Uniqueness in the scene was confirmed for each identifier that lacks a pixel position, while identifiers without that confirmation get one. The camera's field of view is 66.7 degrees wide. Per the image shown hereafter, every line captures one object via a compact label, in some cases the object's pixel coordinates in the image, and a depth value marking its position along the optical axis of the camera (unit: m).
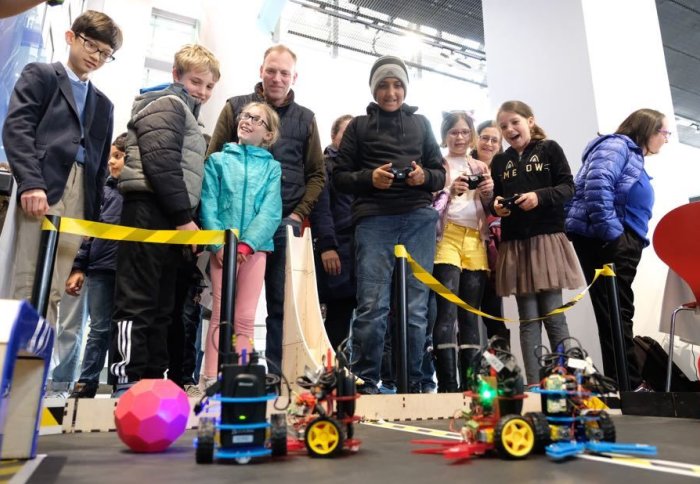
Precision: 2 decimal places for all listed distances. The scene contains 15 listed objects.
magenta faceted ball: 1.18
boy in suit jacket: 1.79
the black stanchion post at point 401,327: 2.02
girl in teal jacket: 2.05
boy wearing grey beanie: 2.12
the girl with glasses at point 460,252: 2.42
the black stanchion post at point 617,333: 2.39
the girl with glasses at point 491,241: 2.87
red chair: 2.31
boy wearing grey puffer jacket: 1.78
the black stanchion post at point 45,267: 1.67
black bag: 3.06
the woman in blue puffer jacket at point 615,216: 2.68
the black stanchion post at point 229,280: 1.74
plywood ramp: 2.01
